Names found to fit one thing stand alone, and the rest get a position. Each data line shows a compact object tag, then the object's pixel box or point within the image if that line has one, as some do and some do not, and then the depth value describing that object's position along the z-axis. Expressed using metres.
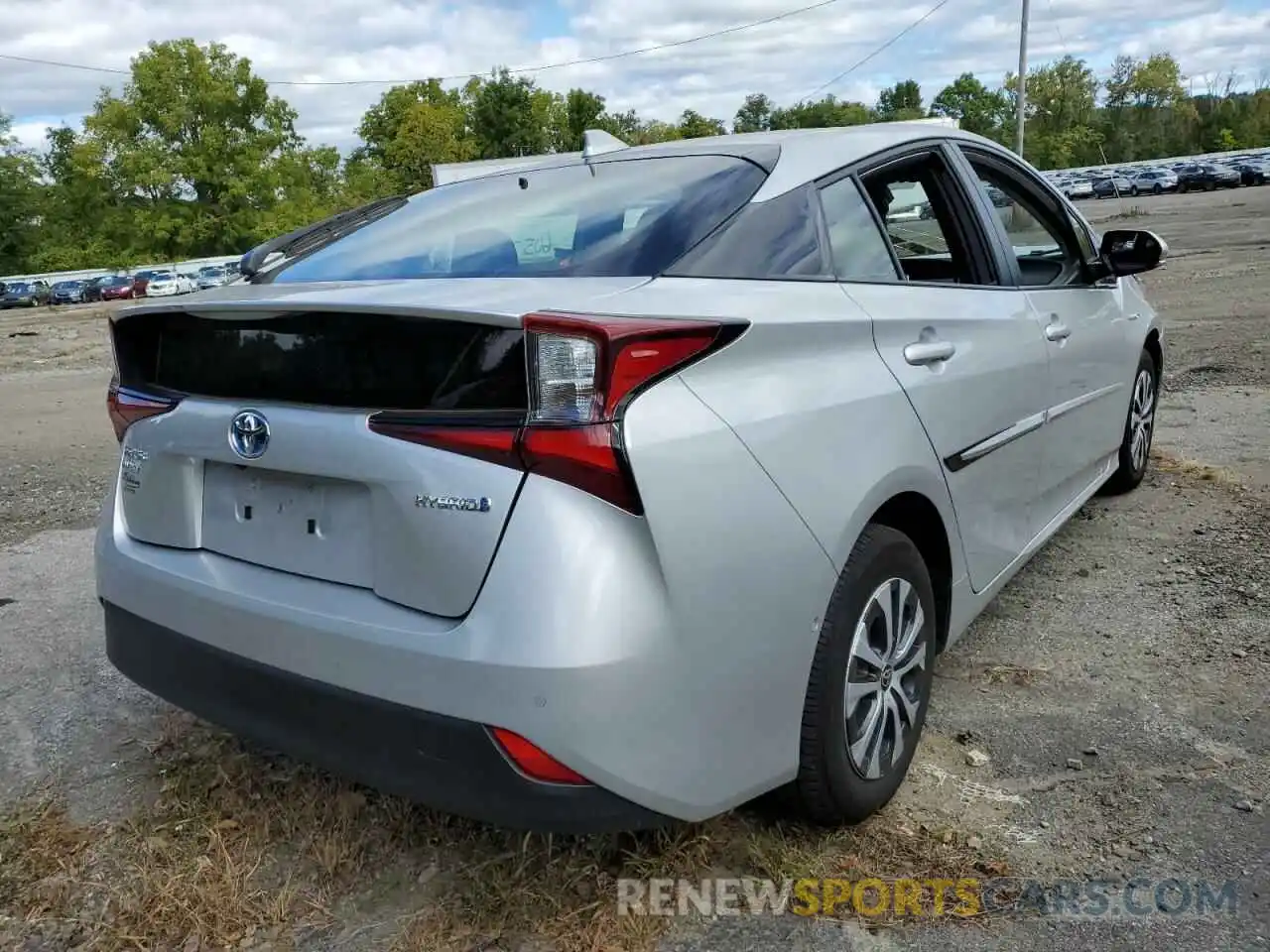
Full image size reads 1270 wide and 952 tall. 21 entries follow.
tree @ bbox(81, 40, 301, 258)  59.53
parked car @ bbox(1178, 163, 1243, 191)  56.78
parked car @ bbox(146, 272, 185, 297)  46.72
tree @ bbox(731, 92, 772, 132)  87.56
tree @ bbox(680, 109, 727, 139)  78.00
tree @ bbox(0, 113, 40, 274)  68.25
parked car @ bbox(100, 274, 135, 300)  48.41
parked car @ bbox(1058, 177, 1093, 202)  60.31
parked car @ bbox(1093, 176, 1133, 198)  60.00
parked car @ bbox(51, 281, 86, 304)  48.81
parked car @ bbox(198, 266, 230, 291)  49.25
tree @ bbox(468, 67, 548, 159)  73.50
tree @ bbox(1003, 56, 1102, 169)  88.06
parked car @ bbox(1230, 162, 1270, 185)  56.59
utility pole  34.25
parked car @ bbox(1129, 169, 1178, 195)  58.84
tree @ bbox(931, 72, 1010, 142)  92.27
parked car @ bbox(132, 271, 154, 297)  48.44
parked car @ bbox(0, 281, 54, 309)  49.25
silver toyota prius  1.82
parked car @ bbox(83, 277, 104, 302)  48.56
